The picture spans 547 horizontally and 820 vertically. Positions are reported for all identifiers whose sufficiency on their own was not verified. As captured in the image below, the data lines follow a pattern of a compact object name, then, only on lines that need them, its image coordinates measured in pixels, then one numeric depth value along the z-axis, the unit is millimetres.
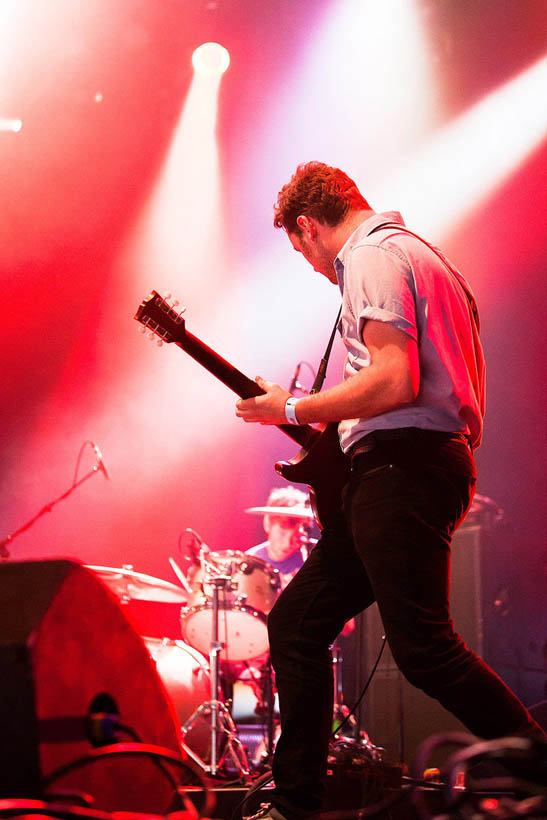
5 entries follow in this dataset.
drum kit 5434
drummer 6664
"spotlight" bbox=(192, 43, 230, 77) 7266
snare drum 5617
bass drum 5711
